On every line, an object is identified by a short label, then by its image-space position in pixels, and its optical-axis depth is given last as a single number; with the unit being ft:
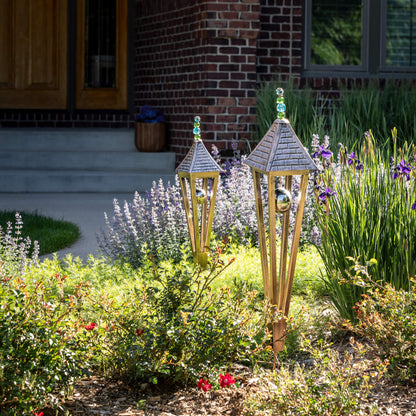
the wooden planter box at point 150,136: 54.13
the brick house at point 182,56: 48.84
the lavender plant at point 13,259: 23.91
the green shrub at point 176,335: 17.07
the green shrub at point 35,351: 15.10
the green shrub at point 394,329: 17.89
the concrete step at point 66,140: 55.03
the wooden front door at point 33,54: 59.42
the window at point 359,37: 53.19
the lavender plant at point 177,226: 29.22
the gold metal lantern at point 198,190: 25.57
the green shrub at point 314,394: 15.45
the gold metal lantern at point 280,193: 18.64
